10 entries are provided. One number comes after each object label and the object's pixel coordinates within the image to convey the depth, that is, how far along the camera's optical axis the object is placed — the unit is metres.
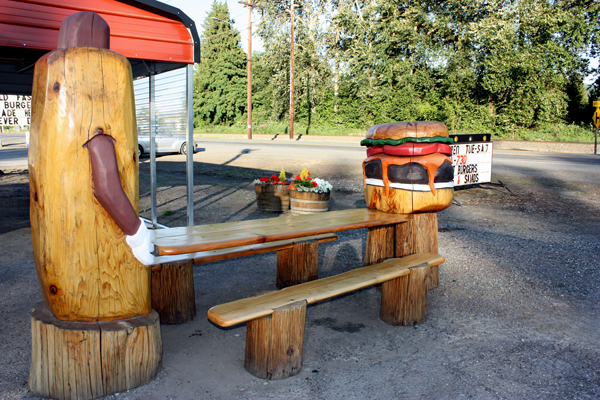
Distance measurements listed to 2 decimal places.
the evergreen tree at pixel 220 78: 44.09
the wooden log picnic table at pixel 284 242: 3.21
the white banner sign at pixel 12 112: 13.80
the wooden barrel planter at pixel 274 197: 7.89
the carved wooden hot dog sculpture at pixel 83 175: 2.41
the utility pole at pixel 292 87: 30.13
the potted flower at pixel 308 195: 7.10
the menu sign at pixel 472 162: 9.55
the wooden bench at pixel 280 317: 2.69
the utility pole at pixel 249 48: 31.75
